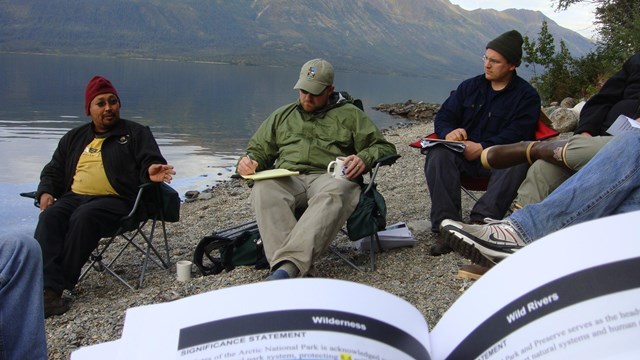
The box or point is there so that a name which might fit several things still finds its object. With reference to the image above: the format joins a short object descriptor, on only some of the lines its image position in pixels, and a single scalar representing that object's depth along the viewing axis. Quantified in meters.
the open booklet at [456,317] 0.80
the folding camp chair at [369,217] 4.04
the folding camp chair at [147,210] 4.32
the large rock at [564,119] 10.10
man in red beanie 4.02
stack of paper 4.49
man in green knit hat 4.10
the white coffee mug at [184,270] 4.27
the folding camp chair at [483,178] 4.48
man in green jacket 3.76
